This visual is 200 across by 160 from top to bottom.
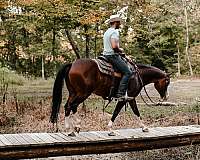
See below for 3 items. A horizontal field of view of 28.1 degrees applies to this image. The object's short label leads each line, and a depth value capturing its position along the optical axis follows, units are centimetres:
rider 777
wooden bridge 679
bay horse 780
